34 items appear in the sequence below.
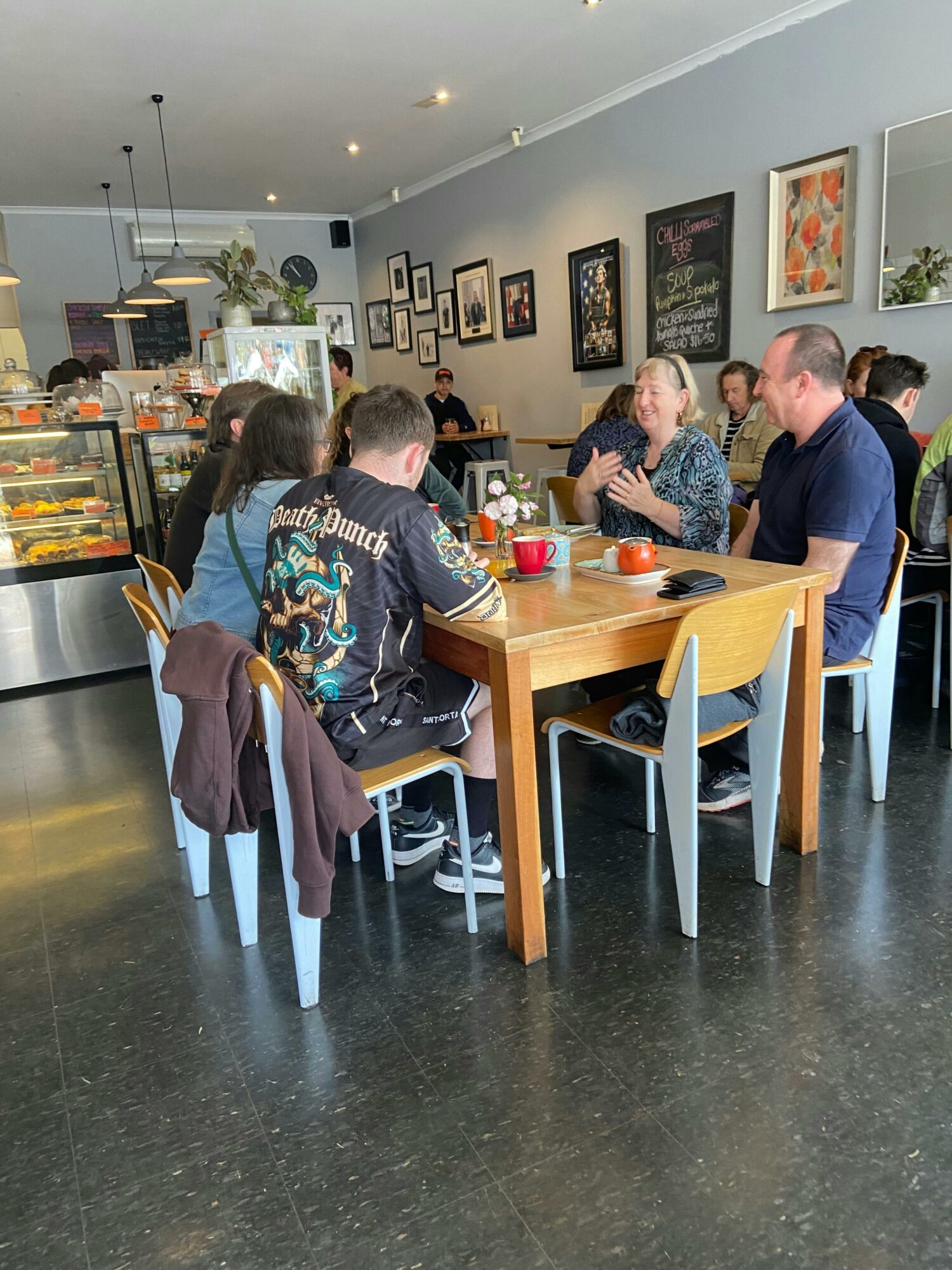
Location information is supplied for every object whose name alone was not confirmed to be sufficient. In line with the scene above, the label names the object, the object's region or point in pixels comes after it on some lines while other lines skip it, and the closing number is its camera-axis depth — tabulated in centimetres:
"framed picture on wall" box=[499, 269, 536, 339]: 714
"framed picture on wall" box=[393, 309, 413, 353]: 881
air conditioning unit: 827
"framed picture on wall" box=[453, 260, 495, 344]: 759
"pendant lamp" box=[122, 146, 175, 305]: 635
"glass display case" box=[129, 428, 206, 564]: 475
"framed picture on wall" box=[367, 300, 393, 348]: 910
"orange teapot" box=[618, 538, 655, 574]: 220
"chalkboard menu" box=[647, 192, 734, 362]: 536
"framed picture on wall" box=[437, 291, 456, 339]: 812
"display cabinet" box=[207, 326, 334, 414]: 511
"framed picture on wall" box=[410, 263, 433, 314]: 827
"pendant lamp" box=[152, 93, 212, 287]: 617
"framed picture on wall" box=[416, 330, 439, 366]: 849
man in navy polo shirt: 238
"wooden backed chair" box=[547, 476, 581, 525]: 389
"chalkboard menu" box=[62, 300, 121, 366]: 832
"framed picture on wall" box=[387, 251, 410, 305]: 855
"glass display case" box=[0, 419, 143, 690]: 438
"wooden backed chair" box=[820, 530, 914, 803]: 251
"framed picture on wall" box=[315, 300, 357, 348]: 929
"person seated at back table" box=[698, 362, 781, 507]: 482
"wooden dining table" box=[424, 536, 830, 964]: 188
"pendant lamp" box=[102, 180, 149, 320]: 725
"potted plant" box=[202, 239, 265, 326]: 512
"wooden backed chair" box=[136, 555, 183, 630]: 274
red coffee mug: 229
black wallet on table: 205
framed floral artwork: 459
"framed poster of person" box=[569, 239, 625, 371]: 621
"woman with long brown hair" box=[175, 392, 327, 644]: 238
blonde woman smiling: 275
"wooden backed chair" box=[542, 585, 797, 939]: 188
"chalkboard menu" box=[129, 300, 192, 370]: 863
